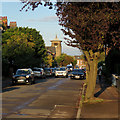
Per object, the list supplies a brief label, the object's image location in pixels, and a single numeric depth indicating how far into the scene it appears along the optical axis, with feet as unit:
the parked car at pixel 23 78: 87.40
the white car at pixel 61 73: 148.36
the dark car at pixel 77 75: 123.54
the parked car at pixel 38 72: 136.38
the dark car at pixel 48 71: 160.83
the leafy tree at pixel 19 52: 146.88
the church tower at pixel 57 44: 592.31
